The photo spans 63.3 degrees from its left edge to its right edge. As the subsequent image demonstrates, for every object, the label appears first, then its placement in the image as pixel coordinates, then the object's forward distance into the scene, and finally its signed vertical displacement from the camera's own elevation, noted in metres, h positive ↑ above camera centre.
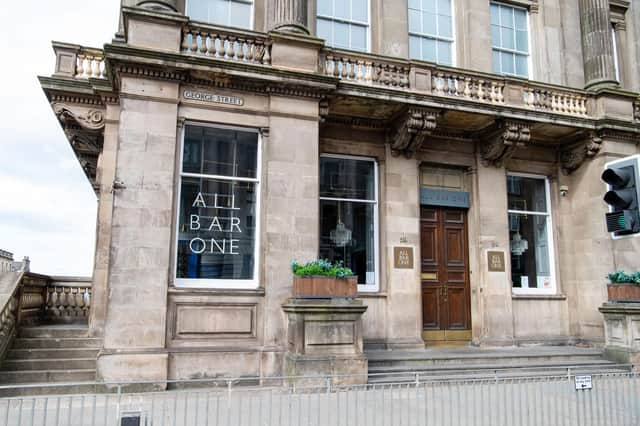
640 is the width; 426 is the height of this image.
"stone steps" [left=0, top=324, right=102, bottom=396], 9.59 -1.24
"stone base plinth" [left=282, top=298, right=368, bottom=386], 9.55 -0.81
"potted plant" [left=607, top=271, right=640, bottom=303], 12.65 +0.29
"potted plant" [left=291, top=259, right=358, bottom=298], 10.07 +0.29
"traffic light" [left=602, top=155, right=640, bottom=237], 4.48 +0.90
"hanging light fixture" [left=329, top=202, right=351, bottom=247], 13.12 +1.56
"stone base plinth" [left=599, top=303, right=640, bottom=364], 12.27 -0.80
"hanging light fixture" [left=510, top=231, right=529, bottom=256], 14.73 +1.52
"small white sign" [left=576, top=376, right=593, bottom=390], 6.61 -1.06
